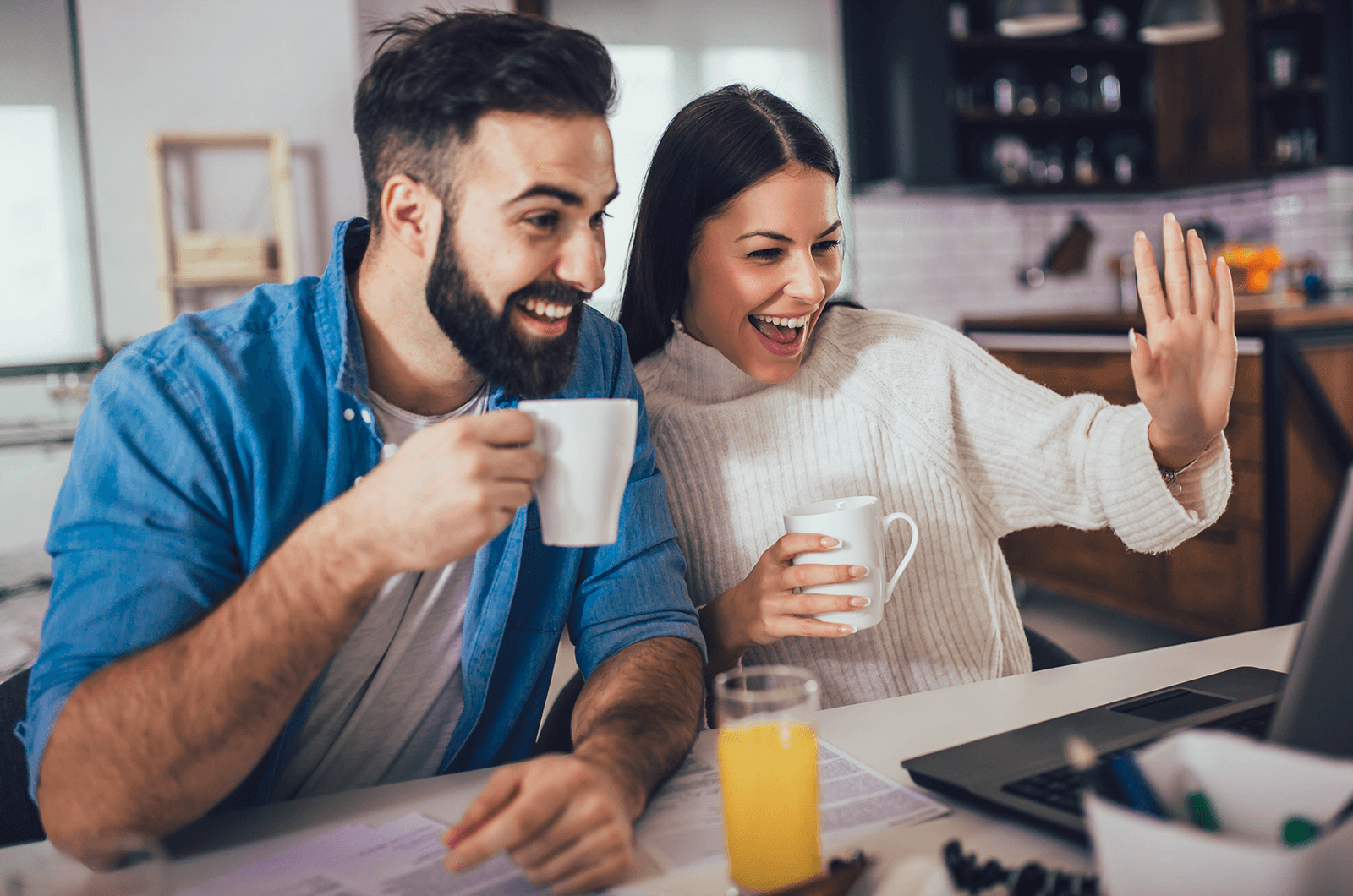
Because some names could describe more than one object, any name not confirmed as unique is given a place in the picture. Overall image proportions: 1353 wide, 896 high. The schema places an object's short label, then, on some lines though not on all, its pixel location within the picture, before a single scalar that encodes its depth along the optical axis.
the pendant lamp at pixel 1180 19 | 3.76
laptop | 0.58
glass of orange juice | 0.66
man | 0.76
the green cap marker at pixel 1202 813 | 0.53
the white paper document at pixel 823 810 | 0.73
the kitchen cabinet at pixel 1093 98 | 4.36
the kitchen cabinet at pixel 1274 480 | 2.88
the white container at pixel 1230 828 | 0.45
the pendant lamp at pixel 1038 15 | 3.67
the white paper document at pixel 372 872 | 0.69
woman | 1.34
